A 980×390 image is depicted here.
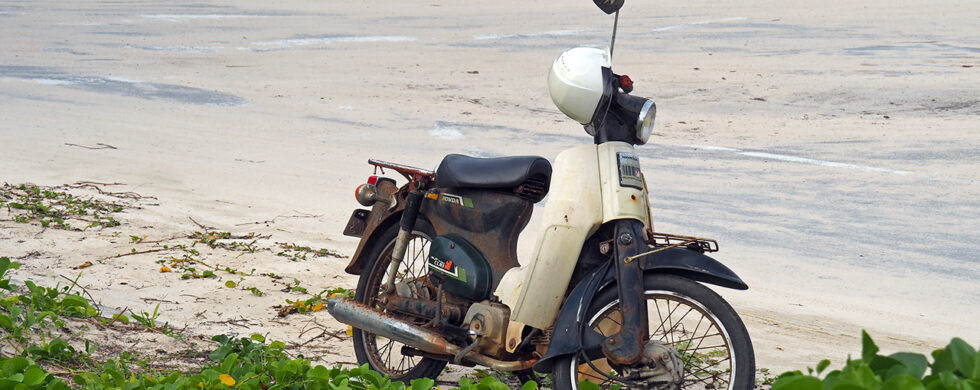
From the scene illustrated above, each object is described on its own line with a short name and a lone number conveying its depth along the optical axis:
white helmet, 8.13
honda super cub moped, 7.62
